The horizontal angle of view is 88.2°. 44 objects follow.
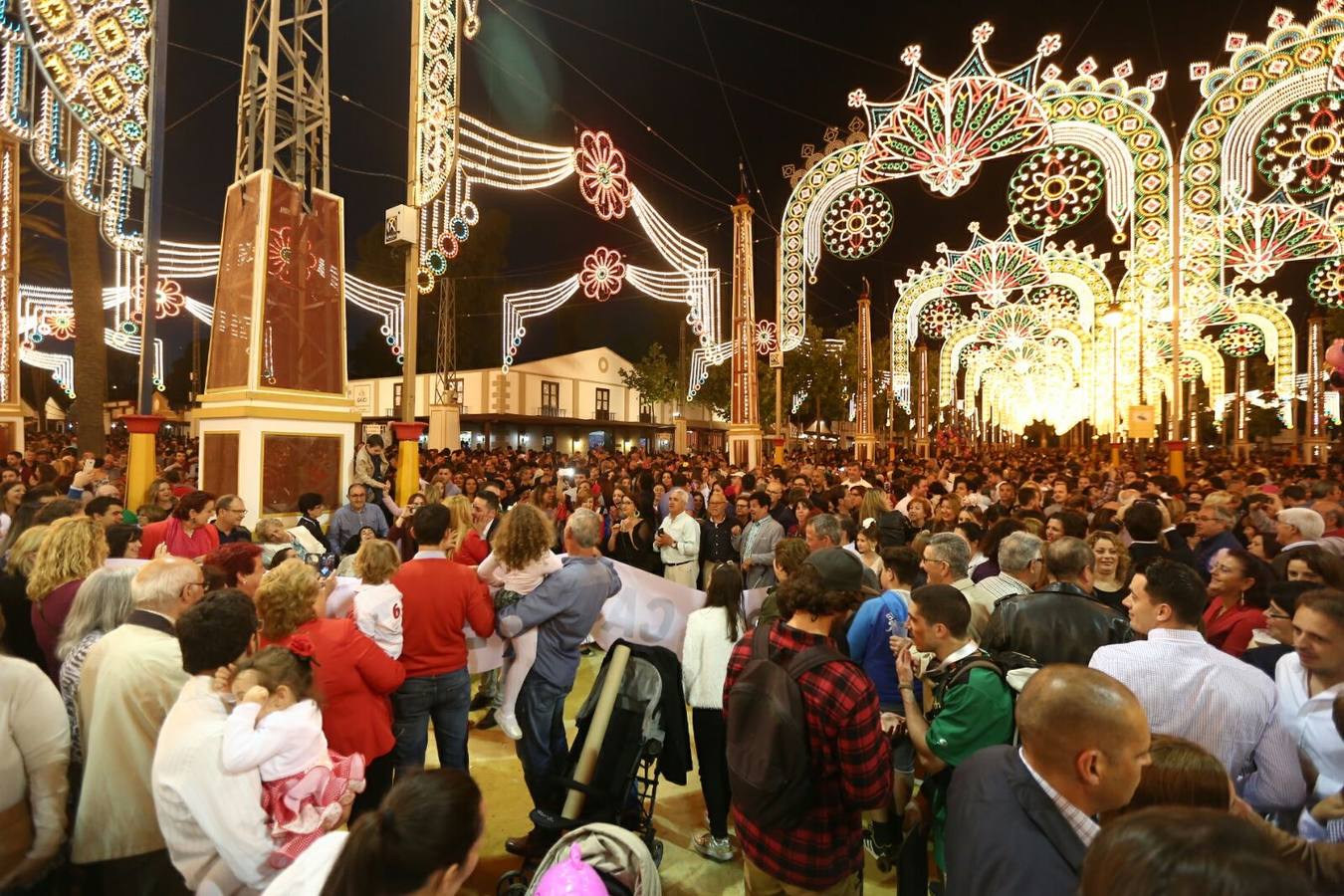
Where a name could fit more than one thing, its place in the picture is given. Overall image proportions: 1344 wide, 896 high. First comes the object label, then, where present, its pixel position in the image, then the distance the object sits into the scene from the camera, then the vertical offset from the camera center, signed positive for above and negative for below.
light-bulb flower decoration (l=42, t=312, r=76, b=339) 21.36 +3.88
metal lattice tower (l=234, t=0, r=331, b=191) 7.96 +4.22
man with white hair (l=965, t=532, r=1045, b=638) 3.95 -0.73
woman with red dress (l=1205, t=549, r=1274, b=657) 3.68 -0.80
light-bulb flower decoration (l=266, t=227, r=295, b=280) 7.95 +2.27
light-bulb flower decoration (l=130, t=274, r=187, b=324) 15.89 +3.56
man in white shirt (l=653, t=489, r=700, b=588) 6.93 -0.94
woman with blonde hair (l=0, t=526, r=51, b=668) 3.42 -0.85
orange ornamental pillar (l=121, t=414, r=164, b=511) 7.81 -0.13
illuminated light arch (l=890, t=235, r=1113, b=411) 22.31 +5.63
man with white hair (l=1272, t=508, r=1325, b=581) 5.48 -0.61
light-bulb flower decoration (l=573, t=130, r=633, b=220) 12.45 +5.02
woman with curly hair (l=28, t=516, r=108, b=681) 3.25 -0.60
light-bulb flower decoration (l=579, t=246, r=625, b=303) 15.45 +3.96
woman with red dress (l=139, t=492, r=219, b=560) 5.11 -0.63
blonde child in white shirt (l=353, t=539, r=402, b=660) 3.33 -0.73
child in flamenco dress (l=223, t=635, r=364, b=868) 2.10 -0.92
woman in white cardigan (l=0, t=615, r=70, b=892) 2.30 -1.09
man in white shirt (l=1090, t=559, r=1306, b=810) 2.38 -0.87
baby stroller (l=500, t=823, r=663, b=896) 2.29 -1.37
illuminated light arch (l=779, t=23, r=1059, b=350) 14.98 +6.97
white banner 3.99 -0.96
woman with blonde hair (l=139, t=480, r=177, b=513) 6.93 -0.48
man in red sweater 3.48 -0.95
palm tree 12.95 +2.45
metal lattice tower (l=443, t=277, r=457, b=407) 22.73 +3.54
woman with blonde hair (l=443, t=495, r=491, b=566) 4.51 -0.65
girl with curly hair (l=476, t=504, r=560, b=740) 3.71 -0.63
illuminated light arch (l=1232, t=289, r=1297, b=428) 21.36 +4.01
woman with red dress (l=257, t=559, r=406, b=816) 2.85 -0.90
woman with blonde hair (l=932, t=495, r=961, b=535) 6.15 -0.60
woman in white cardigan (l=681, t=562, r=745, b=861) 3.74 -1.25
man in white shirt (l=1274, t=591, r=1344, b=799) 2.27 -0.84
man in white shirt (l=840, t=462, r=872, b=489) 11.46 -0.43
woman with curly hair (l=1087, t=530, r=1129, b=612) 4.41 -0.78
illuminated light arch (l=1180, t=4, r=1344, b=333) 12.66 +6.79
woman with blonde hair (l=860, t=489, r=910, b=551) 5.97 -0.63
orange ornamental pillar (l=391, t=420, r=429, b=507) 9.15 -0.15
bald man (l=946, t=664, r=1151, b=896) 1.54 -0.78
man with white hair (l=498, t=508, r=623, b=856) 3.69 -1.08
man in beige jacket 2.42 -1.07
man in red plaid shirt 2.26 -1.01
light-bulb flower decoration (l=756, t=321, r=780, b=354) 18.91 +3.09
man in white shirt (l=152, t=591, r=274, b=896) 2.09 -1.05
